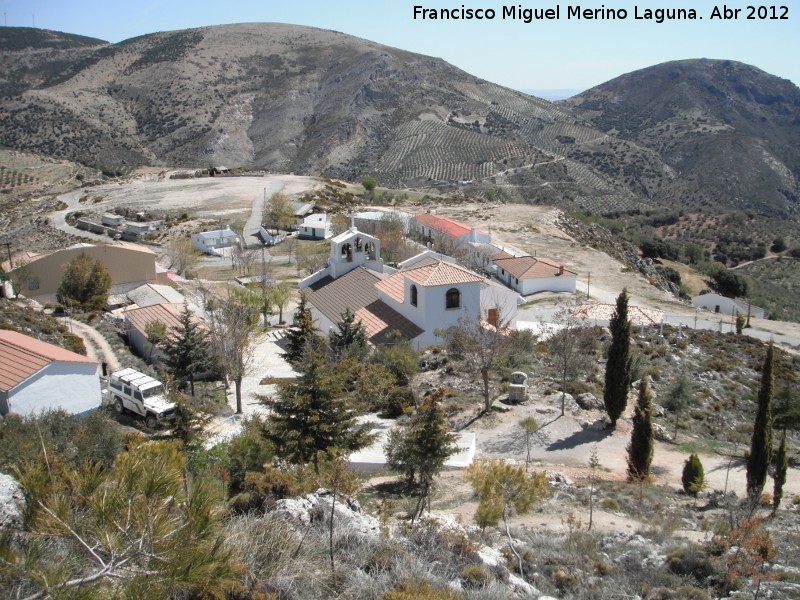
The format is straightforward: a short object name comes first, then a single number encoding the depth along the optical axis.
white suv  20.42
